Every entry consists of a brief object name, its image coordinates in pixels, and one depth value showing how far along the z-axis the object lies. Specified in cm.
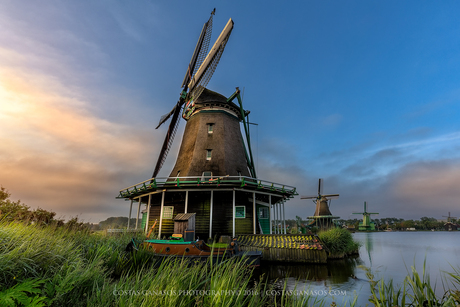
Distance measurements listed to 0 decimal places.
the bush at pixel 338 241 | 1862
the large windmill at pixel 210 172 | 1831
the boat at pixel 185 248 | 1056
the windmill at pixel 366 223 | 8281
